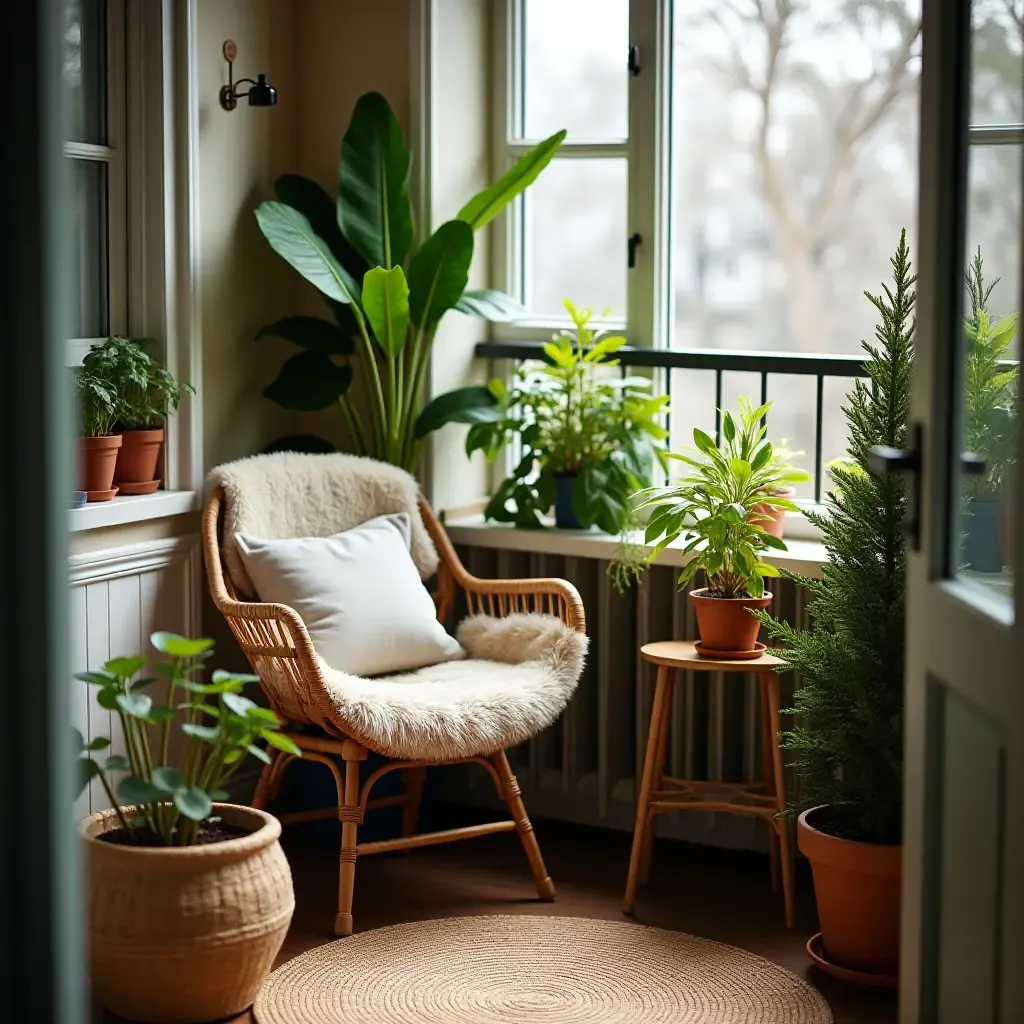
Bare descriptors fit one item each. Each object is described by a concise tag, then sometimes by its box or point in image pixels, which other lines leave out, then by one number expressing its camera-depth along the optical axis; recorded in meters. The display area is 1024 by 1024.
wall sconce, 3.53
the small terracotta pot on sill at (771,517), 3.40
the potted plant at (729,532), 3.21
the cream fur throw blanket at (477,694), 3.07
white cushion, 3.36
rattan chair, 3.09
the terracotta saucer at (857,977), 2.90
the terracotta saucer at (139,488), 3.49
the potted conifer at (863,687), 2.88
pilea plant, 2.46
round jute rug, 2.80
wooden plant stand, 3.24
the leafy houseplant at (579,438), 3.69
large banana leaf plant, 3.58
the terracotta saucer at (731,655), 3.26
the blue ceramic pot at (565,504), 3.78
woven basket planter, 2.57
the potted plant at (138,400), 3.33
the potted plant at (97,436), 3.27
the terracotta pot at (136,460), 3.46
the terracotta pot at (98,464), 3.33
